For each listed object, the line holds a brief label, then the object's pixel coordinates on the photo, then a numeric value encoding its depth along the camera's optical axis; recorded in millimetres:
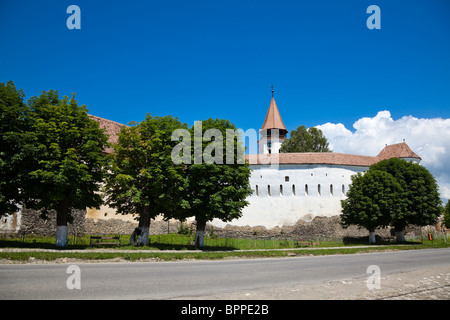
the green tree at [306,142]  64062
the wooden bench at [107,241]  21719
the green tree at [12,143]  18875
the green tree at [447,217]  84312
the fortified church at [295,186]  49312
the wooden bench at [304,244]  31481
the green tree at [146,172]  22516
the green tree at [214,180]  23875
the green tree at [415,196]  37375
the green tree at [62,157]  19328
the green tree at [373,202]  36219
